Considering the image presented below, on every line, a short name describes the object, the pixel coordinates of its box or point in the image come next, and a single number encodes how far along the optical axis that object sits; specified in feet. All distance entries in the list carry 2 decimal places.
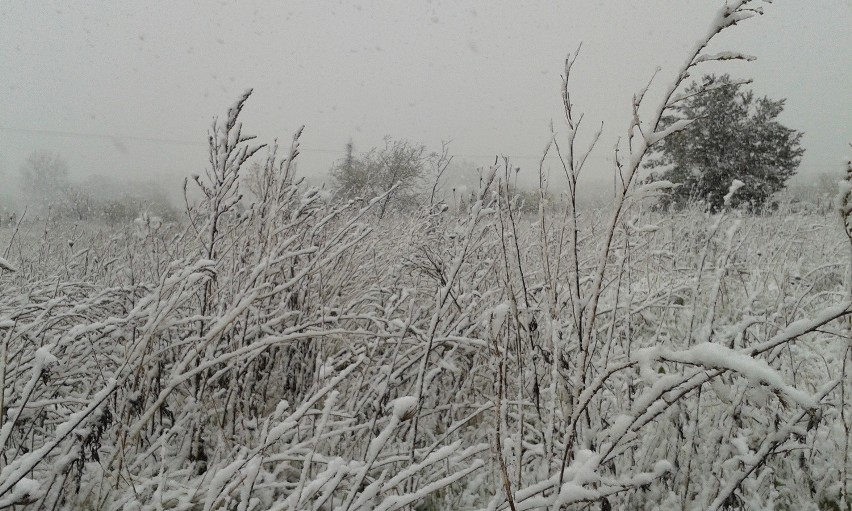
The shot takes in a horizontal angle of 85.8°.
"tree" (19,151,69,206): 143.54
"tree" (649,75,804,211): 66.39
